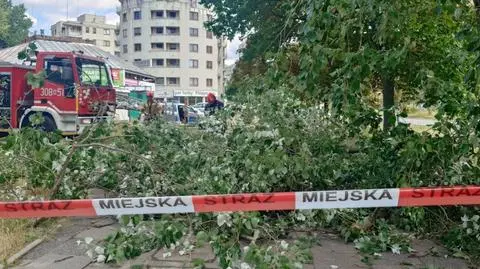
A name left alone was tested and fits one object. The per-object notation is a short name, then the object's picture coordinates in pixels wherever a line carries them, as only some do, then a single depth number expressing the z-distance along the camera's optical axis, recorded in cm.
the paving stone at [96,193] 605
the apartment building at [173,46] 6550
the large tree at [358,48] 438
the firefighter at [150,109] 778
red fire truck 1361
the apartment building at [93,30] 8844
